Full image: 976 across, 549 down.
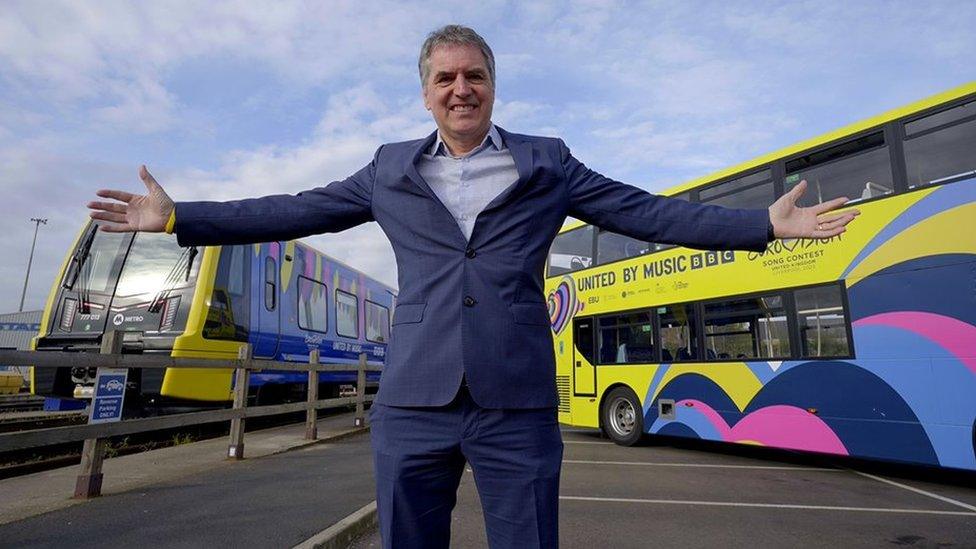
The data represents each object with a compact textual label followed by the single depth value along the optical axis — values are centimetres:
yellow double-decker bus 609
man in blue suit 142
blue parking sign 458
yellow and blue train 778
